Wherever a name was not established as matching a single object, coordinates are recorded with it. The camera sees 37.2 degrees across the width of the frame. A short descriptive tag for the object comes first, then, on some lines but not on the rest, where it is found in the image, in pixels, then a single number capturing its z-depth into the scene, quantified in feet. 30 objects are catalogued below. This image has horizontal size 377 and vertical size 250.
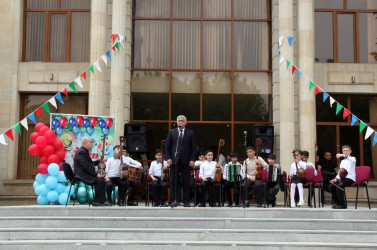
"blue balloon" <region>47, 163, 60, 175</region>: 45.91
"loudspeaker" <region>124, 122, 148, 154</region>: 54.13
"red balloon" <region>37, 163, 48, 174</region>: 46.44
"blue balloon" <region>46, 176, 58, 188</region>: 45.98
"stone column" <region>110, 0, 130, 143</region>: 55.98
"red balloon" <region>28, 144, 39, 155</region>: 47.19
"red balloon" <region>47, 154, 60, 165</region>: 46.85
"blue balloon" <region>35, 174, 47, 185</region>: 46.93
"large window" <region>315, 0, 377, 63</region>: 61.00
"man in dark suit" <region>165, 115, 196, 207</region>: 39.04
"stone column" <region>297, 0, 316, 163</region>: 55.91
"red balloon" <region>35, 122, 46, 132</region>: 48.56
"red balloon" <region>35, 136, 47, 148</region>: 46.70
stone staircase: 29.60
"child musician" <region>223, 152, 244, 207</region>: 44.06
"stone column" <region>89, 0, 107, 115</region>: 56.08
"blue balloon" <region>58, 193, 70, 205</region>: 45.83
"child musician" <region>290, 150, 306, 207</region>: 44.45
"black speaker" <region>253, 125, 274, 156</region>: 54.90
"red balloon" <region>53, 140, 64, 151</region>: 47.65
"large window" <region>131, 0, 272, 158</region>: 59.62
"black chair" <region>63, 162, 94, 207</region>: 39.78
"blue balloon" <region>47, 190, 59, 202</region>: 45.83
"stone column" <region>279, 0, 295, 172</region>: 55.52
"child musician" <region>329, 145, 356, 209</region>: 40.50
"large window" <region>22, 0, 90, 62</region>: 61.16
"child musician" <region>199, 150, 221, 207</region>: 43.47
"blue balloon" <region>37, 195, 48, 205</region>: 46.42
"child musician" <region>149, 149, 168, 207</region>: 44.14
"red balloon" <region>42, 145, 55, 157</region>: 47.01
